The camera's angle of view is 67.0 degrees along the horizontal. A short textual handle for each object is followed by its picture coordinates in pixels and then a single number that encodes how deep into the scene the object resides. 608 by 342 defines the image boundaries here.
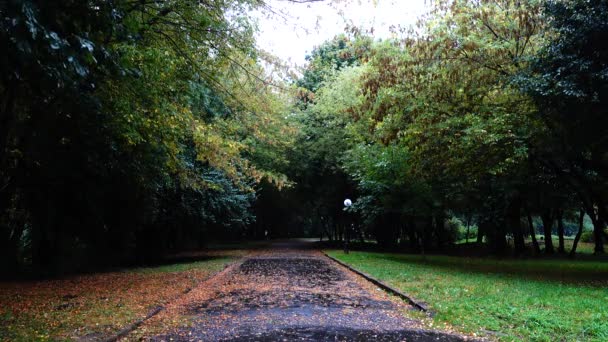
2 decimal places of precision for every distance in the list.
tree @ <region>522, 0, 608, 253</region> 9.99
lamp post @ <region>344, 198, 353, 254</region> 24.88
